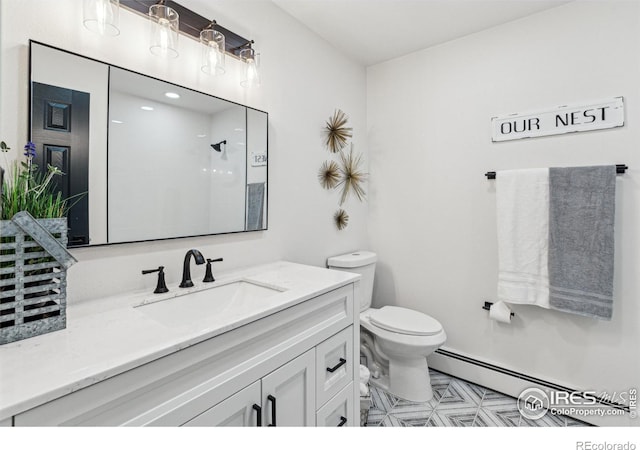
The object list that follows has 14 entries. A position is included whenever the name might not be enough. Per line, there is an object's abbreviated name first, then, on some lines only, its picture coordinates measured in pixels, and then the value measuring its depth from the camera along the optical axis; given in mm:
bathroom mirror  1016
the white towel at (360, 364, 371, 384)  1712
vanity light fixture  1209
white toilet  1800
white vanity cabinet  659
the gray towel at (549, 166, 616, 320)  1579
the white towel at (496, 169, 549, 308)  1760
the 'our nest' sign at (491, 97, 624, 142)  1620
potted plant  722
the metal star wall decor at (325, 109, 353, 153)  2150
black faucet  1250
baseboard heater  1650
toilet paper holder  2015
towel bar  1575
